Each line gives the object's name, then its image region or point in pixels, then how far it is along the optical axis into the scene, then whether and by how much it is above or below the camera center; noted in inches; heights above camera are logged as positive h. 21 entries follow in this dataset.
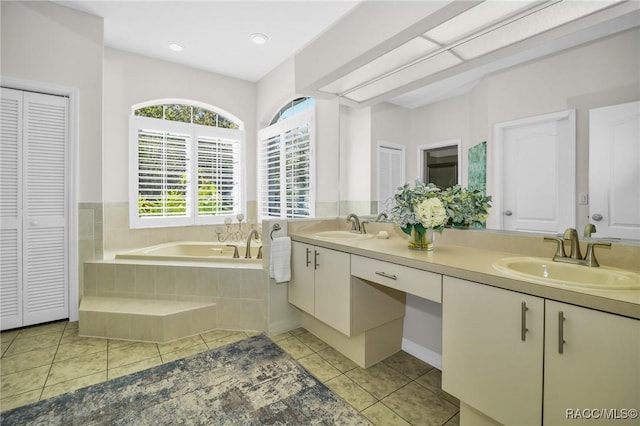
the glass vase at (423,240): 65.1 -5.9
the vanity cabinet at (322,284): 73.4 -19.8
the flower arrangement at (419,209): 61.7 +1.0
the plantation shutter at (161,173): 138.2 +19.5
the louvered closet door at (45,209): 99.9 +1.1
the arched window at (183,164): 138.7 +25.0
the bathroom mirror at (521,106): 47.4 +22.7
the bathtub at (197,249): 133.4 -17.2
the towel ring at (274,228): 92.3 -4.8
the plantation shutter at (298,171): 138.3 +20.8
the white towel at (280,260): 90.1 -14.6
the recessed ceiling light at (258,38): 122.2 +74.8
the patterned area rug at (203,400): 58.4 -41.2
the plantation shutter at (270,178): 157.2 +19.9
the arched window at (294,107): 141.0 +54.4
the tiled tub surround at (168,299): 91.6 -30.1
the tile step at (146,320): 90.4 -34.2
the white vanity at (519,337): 33.9 -16.6
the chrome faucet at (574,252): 48.2 -6.5
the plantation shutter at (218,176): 155.5 +20.2
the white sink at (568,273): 39.2 -9.2
